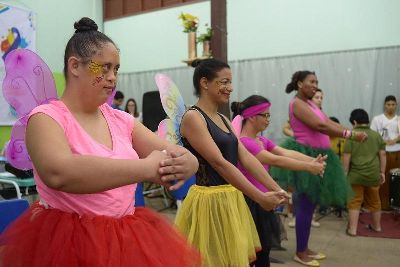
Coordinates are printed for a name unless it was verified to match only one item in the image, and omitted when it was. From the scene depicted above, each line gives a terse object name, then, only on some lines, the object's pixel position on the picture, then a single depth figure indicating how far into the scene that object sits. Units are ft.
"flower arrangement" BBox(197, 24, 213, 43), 14.08
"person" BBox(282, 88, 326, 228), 16.63
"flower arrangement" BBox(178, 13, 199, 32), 16.38
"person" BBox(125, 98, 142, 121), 23.09
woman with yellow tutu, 6.71
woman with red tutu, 3.34
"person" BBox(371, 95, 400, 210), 18.67
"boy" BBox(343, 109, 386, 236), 15.43
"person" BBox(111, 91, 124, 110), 20.58
